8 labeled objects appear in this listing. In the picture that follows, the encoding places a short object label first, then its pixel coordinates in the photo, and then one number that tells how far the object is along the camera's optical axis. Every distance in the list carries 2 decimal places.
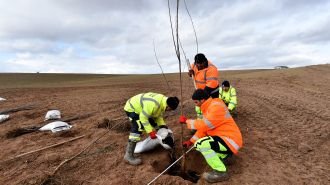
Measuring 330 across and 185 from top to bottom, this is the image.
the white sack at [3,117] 8.54
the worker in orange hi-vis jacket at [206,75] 6.52
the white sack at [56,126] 7.32
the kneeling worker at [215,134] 4.77
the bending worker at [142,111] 5.29
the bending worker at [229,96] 8.00
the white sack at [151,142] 5.76
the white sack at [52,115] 8.40
